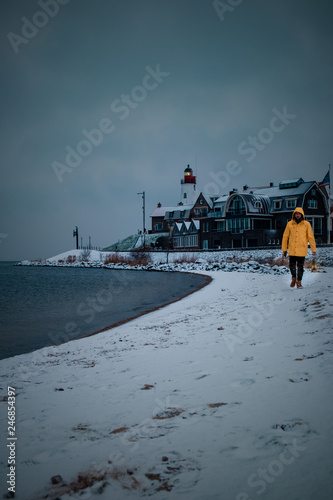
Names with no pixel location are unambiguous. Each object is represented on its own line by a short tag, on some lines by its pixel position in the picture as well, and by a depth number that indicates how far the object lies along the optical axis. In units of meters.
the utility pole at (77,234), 81.25
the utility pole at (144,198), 61.59
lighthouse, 88.38
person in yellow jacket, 10.98
